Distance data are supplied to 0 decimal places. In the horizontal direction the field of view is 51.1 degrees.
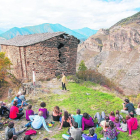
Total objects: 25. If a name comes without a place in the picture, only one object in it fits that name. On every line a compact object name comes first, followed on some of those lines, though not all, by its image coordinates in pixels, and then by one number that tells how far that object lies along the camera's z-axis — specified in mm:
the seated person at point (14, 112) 6192
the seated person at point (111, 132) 4816
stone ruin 13023
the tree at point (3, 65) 14175
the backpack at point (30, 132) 5311
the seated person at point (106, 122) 5323
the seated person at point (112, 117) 5862
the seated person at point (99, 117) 6004
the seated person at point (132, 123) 5429
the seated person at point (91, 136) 4590
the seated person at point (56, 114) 6234
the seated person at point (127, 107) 6626
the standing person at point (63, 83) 10219
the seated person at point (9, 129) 4684
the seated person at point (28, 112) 6267
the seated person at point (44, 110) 6367
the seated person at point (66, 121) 5707
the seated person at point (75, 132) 4805
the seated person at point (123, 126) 5469
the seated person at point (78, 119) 5593
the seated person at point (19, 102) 7437
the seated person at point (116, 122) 5668
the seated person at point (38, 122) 5643
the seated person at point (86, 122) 5549
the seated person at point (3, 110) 6357
